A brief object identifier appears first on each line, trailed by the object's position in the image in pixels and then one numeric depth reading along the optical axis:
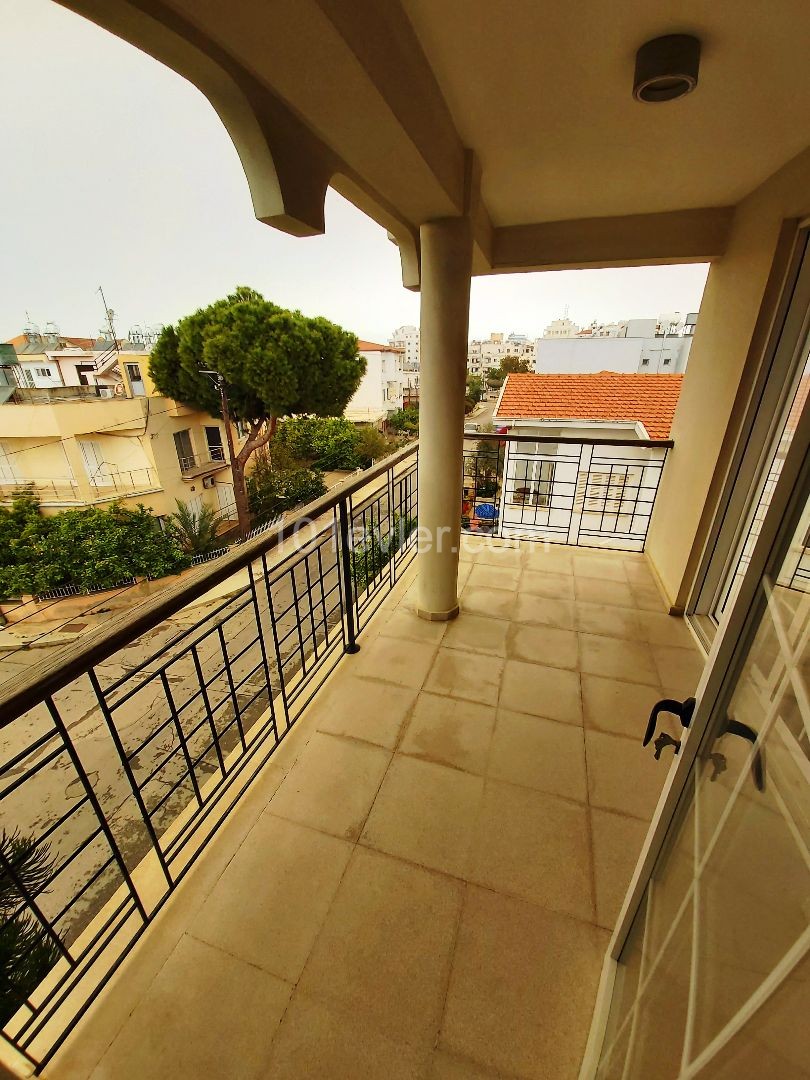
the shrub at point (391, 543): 2.58
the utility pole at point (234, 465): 9.28
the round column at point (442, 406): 1.84
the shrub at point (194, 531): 9.72
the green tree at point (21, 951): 0.92
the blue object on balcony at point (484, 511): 8.17
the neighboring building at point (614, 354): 16.88
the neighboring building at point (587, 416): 5.77
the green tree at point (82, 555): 8.47
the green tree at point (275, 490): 12.76
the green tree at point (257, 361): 8.91
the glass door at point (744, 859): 0.38
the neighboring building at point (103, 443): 9.92
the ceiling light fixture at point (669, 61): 1.14
